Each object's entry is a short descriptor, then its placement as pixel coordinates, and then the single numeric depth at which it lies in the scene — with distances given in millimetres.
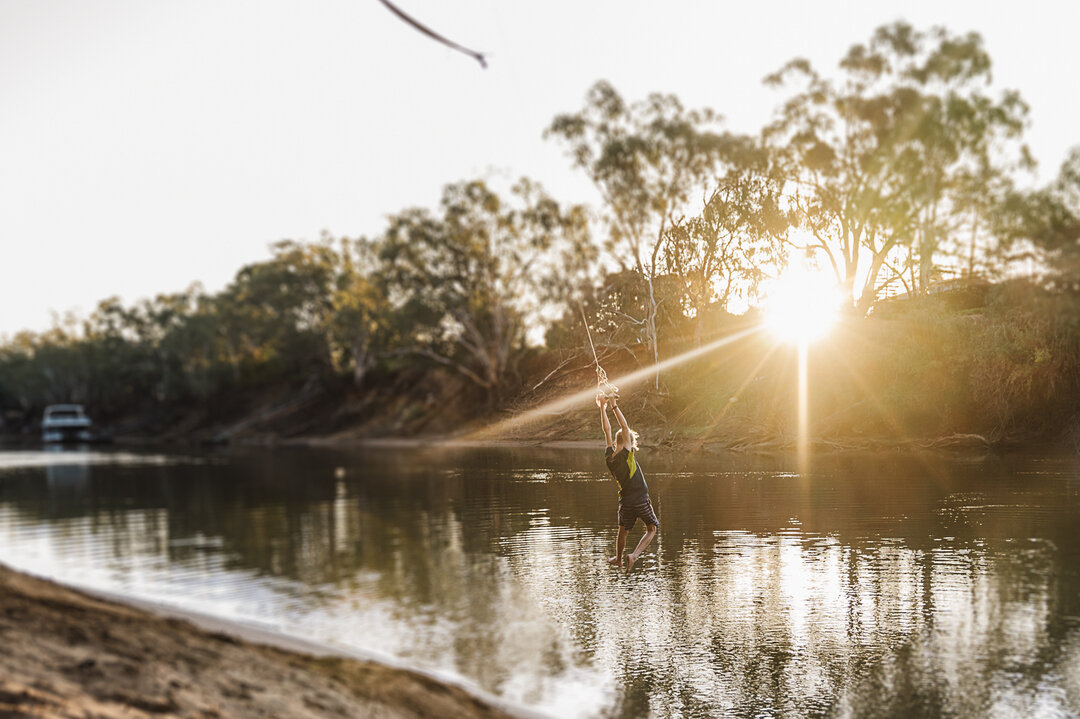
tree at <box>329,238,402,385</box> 99375
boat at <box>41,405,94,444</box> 145625
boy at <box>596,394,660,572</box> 13469
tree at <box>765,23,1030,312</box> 49688
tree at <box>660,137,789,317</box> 21391
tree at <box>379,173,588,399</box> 83562
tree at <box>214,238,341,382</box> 119125
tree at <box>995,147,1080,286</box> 21734
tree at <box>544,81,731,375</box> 66938
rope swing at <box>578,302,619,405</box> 10797
